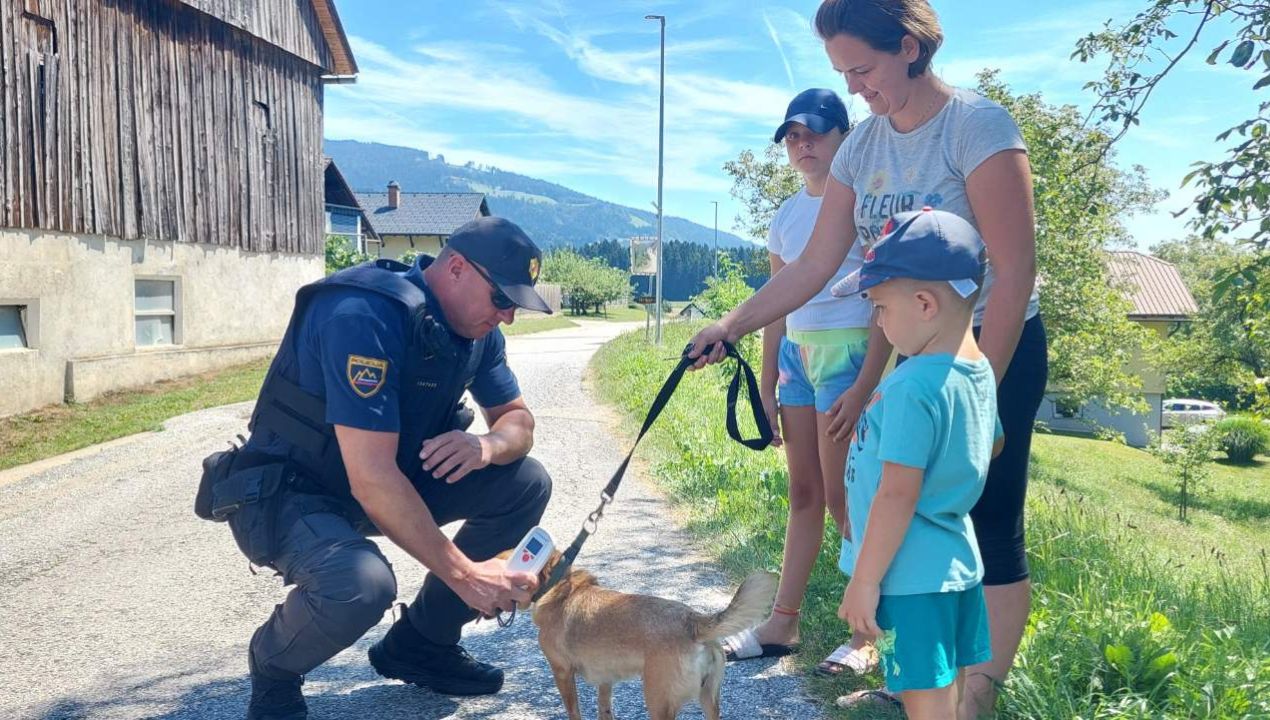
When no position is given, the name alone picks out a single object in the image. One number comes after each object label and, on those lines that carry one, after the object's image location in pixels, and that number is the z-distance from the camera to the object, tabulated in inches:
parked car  2088.3
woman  104.3
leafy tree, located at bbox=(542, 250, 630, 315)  2655.0
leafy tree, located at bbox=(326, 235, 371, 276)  1172.7
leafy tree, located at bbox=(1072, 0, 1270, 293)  201.0
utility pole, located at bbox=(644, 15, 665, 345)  1044.5
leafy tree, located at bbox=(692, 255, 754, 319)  658.2
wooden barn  508.4
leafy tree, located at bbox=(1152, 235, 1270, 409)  1609.3
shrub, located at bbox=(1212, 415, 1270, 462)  1501.0
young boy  86.0
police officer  116.1
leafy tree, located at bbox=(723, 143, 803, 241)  1461.7
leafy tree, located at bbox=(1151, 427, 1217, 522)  921.5
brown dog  109.0
